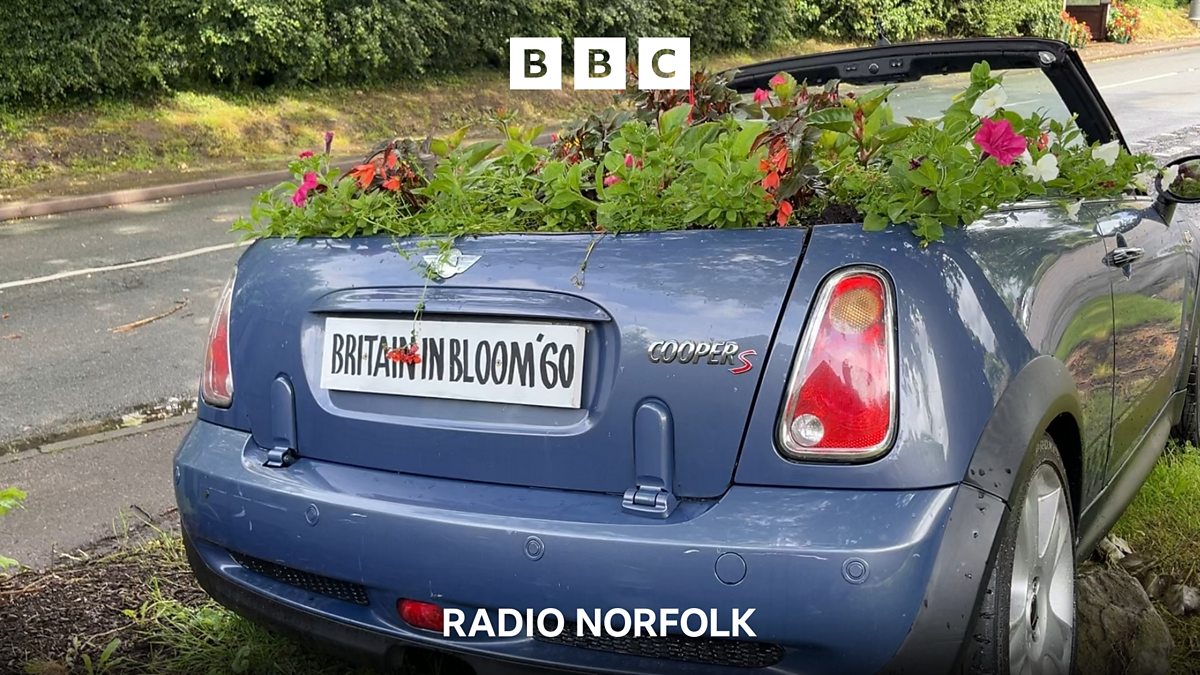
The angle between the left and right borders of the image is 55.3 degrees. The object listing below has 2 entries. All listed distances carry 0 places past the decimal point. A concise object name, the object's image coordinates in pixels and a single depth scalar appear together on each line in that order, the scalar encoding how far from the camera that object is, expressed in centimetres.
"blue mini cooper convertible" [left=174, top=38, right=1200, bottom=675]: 192
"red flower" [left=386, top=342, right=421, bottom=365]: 229
